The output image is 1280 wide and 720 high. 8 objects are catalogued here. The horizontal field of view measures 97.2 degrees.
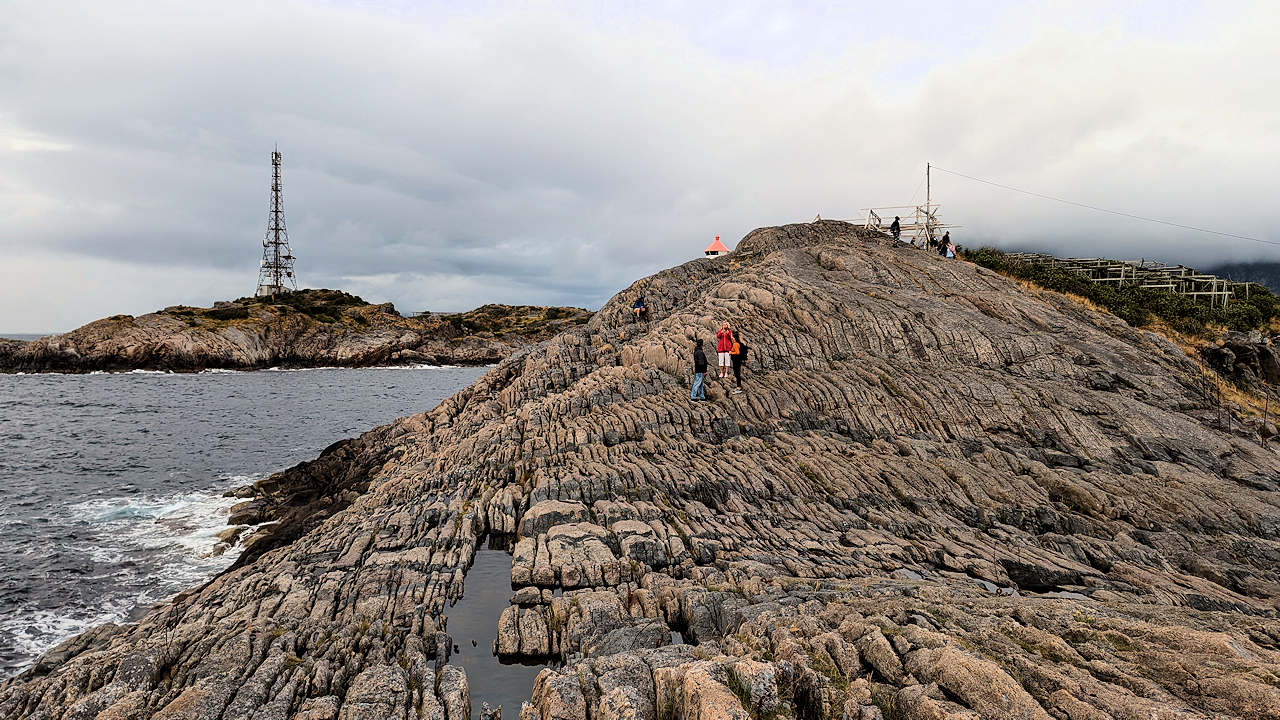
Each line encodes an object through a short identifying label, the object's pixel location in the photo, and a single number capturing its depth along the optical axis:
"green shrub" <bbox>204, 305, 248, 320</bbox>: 128.88
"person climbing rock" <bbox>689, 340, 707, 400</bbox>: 25.98
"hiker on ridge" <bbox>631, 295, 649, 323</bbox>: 38.22
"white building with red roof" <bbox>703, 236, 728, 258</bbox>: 49.77
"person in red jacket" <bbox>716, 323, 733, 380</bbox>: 27.08
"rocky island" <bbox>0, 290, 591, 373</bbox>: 109.94
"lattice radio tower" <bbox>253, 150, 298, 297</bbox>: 160.50
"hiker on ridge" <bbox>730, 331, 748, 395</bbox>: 27.08
